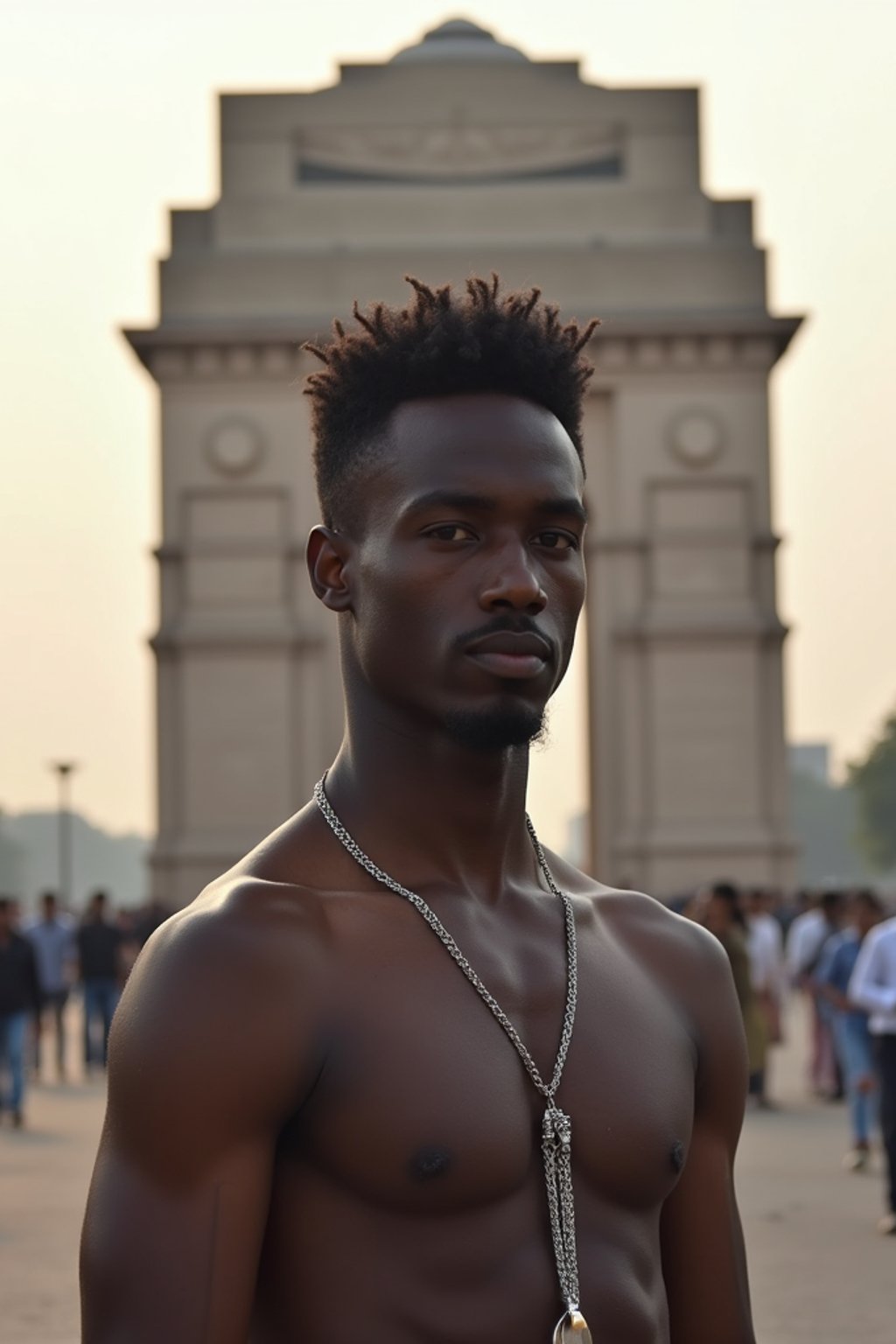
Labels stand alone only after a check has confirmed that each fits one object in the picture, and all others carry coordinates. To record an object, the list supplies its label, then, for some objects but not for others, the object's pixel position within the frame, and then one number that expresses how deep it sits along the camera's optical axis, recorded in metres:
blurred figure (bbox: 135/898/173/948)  24.44
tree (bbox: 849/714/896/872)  100.44
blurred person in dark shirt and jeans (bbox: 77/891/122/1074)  21.45
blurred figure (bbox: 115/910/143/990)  22.49
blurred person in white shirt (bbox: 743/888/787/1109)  18.47
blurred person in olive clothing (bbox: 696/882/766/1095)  14.36
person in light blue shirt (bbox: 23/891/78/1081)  21.92
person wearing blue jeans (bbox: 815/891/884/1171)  14.65
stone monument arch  34.47
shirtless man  2.28
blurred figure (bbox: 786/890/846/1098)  19.25
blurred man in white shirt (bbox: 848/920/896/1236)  11.81
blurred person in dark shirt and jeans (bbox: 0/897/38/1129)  17.48
